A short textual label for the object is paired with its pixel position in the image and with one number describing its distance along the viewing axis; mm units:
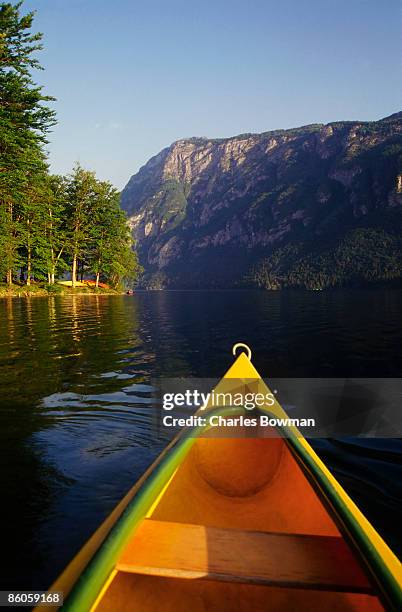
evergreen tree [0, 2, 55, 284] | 32844
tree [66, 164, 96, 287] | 60219
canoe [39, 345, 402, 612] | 2184
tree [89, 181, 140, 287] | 63562
